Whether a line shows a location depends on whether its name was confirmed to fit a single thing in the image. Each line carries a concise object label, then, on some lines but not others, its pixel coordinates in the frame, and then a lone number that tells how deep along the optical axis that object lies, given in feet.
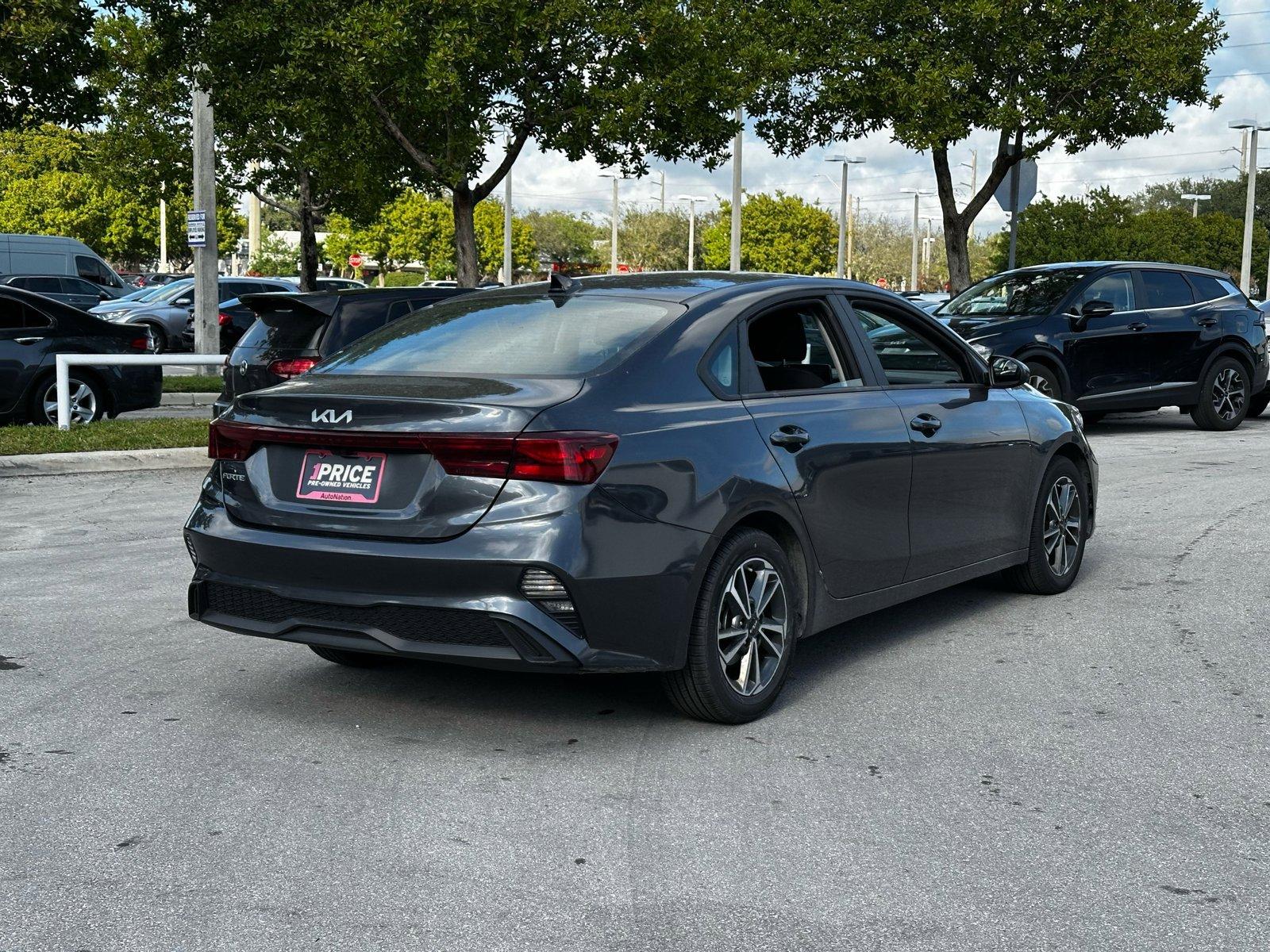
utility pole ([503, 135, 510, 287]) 164.86
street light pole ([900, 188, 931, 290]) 292.61
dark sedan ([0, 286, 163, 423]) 47.39
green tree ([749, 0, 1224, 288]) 80.48
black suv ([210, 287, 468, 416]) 39.14
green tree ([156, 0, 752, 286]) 67.26
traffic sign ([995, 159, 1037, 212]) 79.82
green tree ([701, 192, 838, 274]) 308.19
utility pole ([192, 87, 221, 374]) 73.26
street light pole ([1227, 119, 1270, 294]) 140.36
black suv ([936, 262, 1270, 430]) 52.08
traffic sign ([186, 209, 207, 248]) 73.57
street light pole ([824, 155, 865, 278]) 194.90
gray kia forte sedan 15.56
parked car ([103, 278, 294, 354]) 100.63
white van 116.67
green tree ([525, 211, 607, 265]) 434.30
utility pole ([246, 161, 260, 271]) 222.89
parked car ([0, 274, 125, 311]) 111.24
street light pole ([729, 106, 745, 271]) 119.24
